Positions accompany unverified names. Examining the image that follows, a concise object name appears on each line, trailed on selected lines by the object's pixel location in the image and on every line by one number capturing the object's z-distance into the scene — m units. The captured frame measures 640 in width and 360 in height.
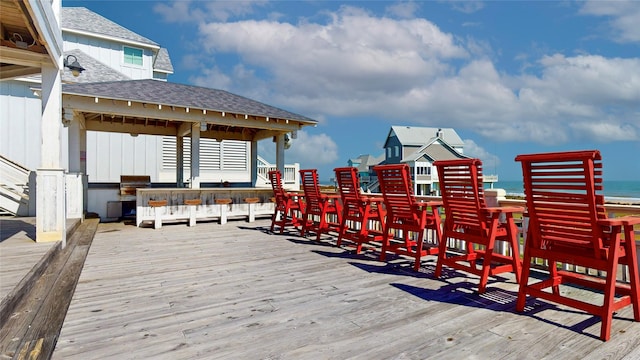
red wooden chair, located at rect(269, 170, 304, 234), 6.61
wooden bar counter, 7.70
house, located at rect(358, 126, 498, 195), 27.33
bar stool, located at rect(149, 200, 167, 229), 7.36
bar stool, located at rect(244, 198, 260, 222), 8.58
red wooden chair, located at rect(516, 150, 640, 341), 2.10
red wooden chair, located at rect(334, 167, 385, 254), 4.70
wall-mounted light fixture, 7.20
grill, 8.41
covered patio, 7.41
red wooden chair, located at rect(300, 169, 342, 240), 5.64
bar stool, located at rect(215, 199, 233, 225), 8.12
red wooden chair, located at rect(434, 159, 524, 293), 3.00
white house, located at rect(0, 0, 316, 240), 4.77
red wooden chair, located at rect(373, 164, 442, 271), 3.78
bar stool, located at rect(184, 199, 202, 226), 7.73
